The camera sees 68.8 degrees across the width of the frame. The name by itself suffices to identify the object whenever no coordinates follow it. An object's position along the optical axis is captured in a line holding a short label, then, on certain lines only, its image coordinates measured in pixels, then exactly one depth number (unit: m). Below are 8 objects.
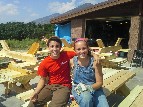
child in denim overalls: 1.70
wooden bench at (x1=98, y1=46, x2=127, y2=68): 3.52
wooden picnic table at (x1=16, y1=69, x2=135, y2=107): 2.09
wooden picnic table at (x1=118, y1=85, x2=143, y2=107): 1.86
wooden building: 6.28
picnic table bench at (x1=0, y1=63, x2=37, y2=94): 2.64
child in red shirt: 1.81
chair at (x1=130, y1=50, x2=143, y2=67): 5.61
